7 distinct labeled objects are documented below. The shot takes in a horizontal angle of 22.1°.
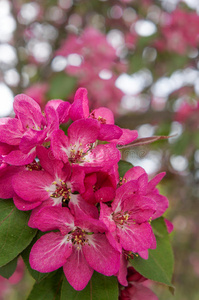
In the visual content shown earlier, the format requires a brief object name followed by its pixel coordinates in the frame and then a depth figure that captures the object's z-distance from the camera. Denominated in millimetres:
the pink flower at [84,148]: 248
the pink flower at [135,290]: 288
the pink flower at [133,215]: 250
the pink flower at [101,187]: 247
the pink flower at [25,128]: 243
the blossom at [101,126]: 258
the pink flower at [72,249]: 245
